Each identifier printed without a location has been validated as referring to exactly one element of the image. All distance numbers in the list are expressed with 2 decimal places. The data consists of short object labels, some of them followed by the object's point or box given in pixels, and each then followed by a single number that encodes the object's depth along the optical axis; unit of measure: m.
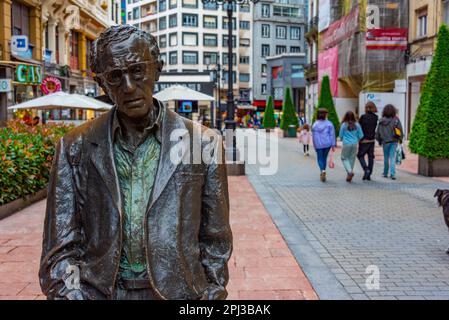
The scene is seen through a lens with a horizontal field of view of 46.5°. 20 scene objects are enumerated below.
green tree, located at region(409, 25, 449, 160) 12.66
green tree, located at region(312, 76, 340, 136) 23.53
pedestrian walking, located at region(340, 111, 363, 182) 11.59
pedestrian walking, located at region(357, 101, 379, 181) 12.09
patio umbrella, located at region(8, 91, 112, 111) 14.80
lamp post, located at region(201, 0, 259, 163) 13.99
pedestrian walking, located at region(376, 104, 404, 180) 12.13
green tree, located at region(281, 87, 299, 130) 30.98
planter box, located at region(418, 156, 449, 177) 12.73
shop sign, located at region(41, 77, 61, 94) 20.36
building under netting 24.70
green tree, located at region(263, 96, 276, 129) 39.52
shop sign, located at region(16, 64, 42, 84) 16.03
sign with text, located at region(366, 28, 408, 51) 24.86
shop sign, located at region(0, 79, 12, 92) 16.11
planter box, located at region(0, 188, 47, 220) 8.15
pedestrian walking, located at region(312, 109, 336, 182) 11.72
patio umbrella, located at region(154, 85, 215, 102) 17.84
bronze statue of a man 1.62
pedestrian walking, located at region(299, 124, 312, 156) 18.77
